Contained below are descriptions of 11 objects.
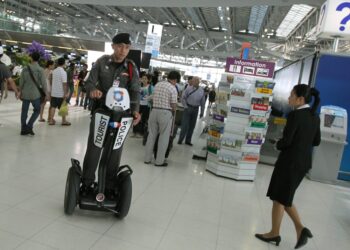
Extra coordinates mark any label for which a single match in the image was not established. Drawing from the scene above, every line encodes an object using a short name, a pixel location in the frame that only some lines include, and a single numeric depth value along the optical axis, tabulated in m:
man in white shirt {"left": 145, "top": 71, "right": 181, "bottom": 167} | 5.88
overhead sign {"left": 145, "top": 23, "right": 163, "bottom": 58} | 12.23
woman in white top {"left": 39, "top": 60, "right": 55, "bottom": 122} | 8.16
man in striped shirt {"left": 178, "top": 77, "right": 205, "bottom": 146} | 8.35
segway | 3.15
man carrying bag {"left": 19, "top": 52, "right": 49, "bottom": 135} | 6.47
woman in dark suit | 3.30
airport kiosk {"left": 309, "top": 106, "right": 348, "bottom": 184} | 6.80
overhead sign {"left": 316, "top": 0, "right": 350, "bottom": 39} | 6.28
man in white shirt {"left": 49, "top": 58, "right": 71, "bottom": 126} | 7.70
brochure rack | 5.88
